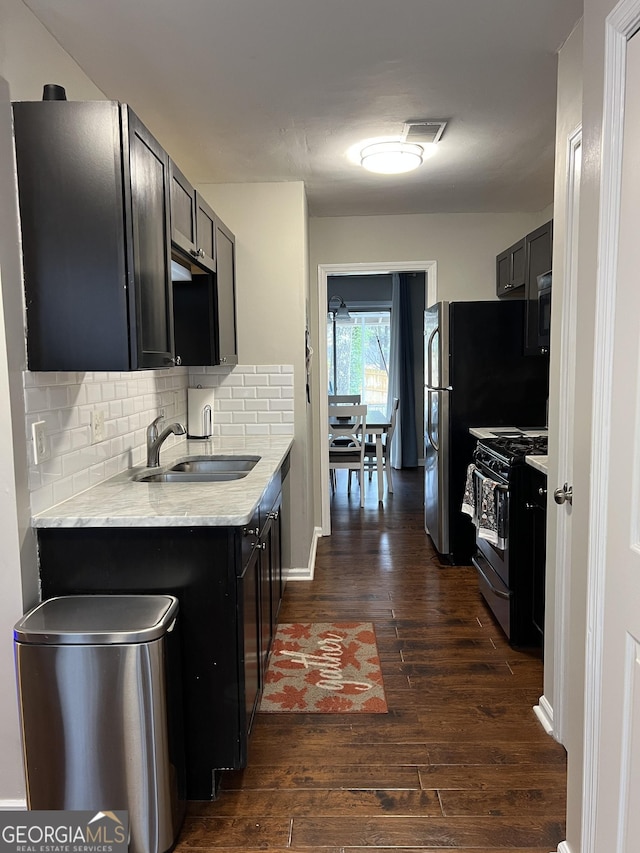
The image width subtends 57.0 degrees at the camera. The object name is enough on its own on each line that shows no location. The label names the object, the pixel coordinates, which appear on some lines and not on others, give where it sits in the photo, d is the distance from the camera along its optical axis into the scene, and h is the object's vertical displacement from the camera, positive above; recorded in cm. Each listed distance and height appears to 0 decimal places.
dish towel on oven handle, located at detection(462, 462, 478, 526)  337 -73
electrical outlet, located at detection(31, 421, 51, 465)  180 -21
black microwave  319 +33
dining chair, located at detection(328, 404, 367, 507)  565 -73
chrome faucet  260 -29
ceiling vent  269 +113
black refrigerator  392 -8
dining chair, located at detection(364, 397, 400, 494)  621 -84
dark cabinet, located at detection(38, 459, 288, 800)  182 -66
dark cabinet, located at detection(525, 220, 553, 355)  322 +53
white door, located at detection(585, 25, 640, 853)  123 -40
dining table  596 -64
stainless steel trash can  155 -90
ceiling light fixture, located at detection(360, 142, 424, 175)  295 +109
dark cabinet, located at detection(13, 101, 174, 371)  172 +43
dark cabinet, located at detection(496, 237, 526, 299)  377 +66
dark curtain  786 +0
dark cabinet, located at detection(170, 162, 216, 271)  234 +67
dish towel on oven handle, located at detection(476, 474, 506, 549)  297 -74
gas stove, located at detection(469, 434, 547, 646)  282 -84
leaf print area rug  244 -136
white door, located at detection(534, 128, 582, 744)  207 -30
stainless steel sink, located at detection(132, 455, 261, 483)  265 -46
